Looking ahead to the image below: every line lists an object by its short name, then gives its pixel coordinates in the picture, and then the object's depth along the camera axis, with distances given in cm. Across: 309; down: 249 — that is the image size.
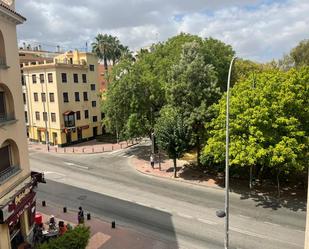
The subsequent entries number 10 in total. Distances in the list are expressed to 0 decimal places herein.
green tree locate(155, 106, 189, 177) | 2778
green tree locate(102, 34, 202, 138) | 3509
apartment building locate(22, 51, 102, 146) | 4391
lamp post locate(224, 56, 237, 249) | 1459
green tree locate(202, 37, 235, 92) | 3628
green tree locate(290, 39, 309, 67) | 5034
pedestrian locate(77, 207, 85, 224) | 1970
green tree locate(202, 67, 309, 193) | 2123
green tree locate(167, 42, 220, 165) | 2807
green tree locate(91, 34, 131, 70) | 5778
